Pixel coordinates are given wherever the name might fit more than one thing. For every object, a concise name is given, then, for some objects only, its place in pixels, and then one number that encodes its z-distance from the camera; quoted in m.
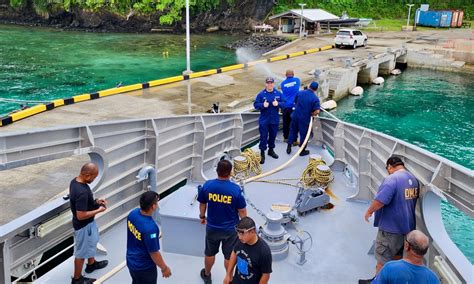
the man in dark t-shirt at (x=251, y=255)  3.62
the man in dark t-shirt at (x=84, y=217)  4.72
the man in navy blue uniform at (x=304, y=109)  8.78
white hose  7.79
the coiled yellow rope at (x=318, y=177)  7.48
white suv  32.09
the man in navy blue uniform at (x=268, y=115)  8.38
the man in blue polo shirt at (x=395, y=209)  4.71
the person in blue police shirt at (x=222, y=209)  4.62
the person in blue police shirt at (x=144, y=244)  3.97
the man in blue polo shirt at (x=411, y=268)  3.31
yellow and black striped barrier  13.16
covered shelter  43.88
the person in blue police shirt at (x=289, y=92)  9.58
